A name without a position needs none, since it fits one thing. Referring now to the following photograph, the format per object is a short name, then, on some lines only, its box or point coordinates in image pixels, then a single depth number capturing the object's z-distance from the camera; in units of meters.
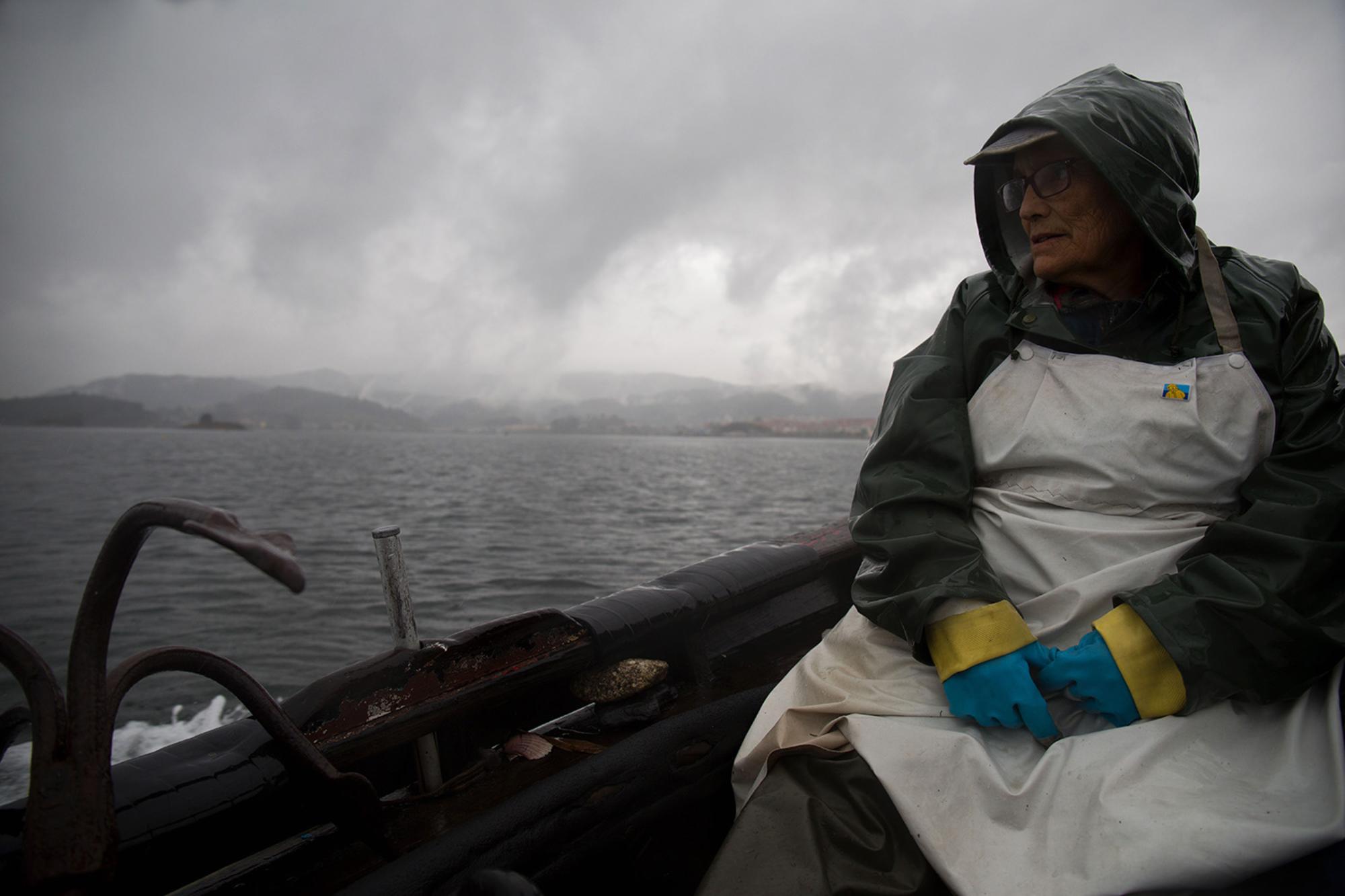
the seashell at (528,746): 2.26
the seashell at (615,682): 2.52
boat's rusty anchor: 1.01
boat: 1.07
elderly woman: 1.26
